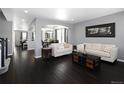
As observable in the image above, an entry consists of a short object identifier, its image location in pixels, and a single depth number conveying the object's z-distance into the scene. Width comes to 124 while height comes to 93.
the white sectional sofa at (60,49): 5.06
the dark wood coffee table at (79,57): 3.78
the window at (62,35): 8.18
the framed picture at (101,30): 4.78
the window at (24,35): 13.25
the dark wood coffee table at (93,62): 3.26
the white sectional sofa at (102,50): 4.03
